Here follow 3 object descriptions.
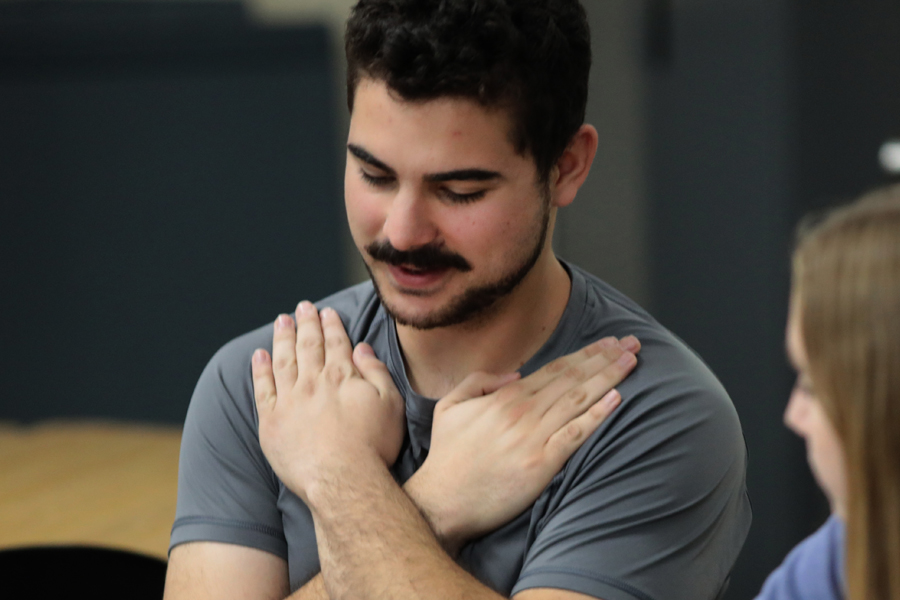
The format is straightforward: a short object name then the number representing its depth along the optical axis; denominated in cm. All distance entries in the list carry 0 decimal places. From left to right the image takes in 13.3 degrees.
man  294
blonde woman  274
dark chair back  308
